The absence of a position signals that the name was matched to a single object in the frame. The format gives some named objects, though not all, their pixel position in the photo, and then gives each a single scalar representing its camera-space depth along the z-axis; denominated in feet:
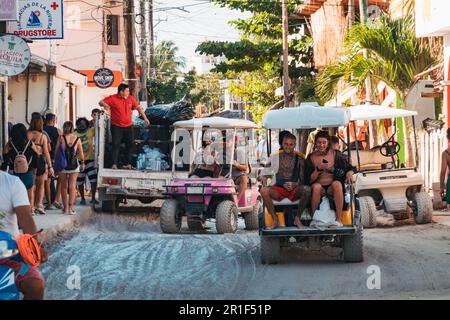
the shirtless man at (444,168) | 53.21
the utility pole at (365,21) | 79.20
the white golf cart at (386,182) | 56.49
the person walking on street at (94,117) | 69.26
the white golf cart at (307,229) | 40.37
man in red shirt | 67.36
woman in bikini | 40.68
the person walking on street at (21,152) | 52.04
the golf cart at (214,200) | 55.31
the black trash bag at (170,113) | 70.59
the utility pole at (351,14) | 100.86
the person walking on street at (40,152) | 57.36
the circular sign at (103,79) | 119.96
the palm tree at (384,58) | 73.41
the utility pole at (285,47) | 126.72
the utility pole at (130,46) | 100.58
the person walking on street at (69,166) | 61.31
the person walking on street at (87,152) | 70.13
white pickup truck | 65.46
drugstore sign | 76.18
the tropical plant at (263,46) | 126.00
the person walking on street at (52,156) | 64.13
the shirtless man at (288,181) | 41.14
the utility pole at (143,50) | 141.08
